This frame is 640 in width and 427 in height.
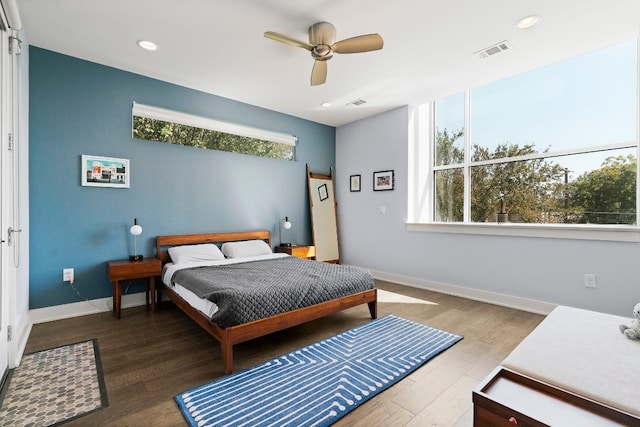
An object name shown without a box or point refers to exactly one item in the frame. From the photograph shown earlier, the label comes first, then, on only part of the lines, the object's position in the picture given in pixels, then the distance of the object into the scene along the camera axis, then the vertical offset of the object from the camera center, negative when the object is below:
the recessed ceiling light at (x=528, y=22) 2.45 +1.58
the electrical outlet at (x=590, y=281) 2.99 -0.67
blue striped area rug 1.63 -1.08
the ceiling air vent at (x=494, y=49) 2.84 +1.59
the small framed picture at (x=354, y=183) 5.31 +0.54
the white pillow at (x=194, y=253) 3.49 -0.47
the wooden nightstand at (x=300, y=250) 4.60 -0.57
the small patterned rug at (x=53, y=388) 1.63 -1.08
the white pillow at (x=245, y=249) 3.97 -0.47
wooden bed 2.10 -0.84
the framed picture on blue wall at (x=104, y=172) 3.23 +0.46
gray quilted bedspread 2.18 -0.61
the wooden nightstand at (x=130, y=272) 3.05 -0.61
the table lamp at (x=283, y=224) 4.88 -0.18
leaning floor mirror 5.24 -0.05
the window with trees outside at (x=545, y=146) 3.01 +0.80
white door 1.93 +0.11
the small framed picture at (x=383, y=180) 4.78 +0.53
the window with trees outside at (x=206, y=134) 3.63 +1.09
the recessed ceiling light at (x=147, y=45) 2.87 +1.62
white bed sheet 2.32 -0.68
